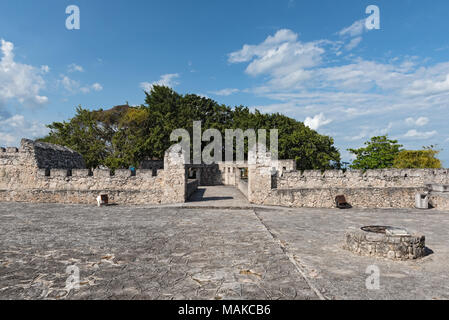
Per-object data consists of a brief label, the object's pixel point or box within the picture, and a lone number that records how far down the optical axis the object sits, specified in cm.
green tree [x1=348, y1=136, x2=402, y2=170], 3203
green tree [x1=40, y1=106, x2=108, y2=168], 2381
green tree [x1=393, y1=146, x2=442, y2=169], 3497
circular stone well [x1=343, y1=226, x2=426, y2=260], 526
